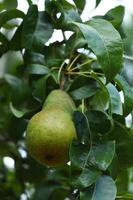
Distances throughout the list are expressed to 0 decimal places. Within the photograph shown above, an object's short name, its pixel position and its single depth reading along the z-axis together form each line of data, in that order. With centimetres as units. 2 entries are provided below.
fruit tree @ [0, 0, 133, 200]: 82
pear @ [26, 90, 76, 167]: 83
